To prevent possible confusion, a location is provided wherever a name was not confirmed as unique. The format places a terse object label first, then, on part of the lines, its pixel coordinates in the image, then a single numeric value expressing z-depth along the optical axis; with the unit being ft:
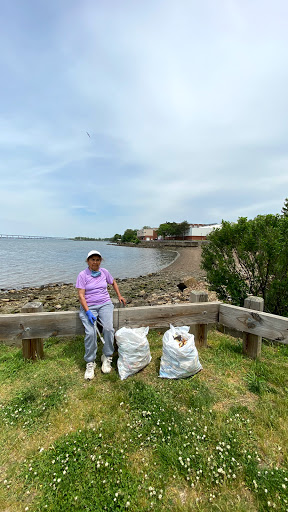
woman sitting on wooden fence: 10.44
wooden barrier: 10.43
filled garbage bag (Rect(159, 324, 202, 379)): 9.60
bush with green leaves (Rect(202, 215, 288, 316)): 13.30
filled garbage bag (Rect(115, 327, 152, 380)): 9.98
